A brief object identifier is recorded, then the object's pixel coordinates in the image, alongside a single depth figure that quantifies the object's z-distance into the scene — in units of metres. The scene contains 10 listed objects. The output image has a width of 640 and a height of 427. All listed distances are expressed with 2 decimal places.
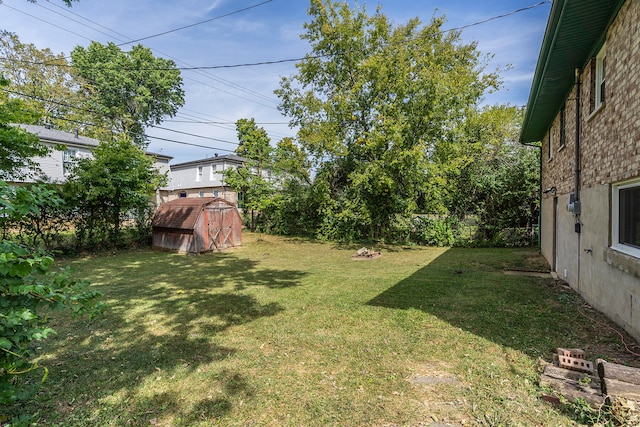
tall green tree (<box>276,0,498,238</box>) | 12.62
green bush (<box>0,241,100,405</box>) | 1.73
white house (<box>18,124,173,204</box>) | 19.14
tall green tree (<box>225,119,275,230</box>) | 16.81
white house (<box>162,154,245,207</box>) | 25.44
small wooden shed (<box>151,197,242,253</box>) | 11.90
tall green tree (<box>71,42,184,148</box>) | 25.62
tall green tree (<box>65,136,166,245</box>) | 10.93
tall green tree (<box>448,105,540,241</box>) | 13.04
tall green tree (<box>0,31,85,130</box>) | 21.72
